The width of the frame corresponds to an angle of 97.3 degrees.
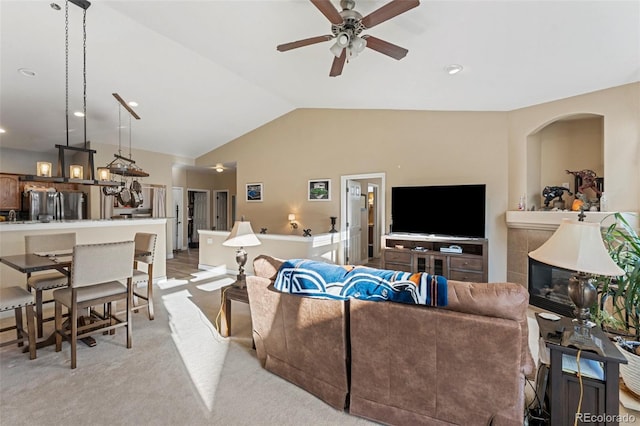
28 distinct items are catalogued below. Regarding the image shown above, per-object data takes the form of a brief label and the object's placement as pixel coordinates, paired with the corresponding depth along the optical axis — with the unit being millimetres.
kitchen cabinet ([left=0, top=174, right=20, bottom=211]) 6004
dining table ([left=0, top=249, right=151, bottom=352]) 2471
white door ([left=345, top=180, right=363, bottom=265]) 6148
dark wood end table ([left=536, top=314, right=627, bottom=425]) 1399
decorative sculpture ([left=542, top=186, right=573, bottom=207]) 3996
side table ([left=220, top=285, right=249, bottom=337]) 2770
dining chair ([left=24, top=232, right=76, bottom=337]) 2785
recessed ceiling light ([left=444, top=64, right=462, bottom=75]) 3316
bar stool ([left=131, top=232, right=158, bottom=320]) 3366
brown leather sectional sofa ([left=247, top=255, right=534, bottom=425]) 1438
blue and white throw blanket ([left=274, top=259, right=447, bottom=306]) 1576
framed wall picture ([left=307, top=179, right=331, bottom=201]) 6195
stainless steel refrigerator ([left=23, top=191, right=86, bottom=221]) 6102
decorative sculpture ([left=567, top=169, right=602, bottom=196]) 3662
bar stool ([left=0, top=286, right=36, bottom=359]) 2352
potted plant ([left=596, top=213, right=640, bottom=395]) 1854
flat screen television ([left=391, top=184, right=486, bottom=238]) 4375
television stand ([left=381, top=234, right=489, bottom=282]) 4254
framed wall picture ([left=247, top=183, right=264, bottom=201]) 7195
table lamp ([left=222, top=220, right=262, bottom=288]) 2936
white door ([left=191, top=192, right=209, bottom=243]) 9805
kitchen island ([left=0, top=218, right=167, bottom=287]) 3416
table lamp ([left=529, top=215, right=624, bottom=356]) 1514
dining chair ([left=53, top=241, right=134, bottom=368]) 2438
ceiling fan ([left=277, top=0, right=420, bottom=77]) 2053
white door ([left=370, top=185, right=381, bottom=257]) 7859
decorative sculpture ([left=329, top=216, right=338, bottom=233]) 5895
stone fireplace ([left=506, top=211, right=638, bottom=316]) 3639
